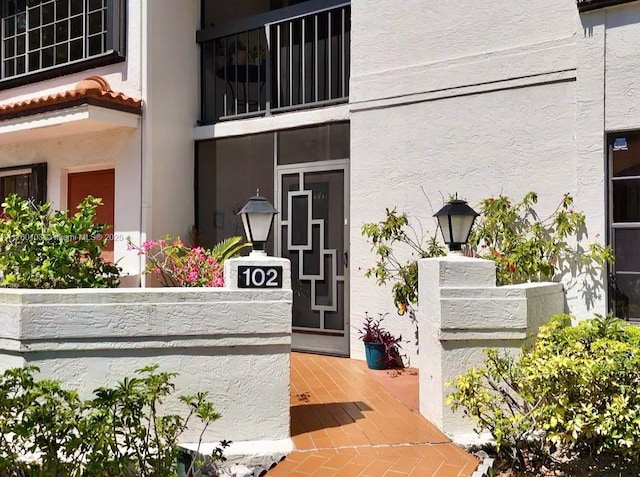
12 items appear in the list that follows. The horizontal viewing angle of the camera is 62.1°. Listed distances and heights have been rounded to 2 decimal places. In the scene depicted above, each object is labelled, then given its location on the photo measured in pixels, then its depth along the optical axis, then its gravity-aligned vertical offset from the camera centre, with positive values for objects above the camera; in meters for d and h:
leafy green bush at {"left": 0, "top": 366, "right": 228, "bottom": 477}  3.10 -1.16
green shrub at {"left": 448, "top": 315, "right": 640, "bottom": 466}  3.61 -1.15
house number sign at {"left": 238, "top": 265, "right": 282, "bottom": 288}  4.24 -0.32
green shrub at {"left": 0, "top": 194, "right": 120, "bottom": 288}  4.66 -0.09
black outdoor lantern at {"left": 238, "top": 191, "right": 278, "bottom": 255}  4.51 +0.14
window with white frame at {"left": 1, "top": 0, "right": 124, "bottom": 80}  8.27 +3.47
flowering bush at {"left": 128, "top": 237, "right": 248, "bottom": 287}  6.54 -0.31
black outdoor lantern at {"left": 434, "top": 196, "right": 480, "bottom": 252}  4.58 +0.12
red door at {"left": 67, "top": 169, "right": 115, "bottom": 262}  8.63 +0.80
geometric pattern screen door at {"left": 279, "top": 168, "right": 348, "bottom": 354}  7.17 -0.20
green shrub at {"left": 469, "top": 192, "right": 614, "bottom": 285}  5.40 -0.06
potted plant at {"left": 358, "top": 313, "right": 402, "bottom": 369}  6.42 -1.35
